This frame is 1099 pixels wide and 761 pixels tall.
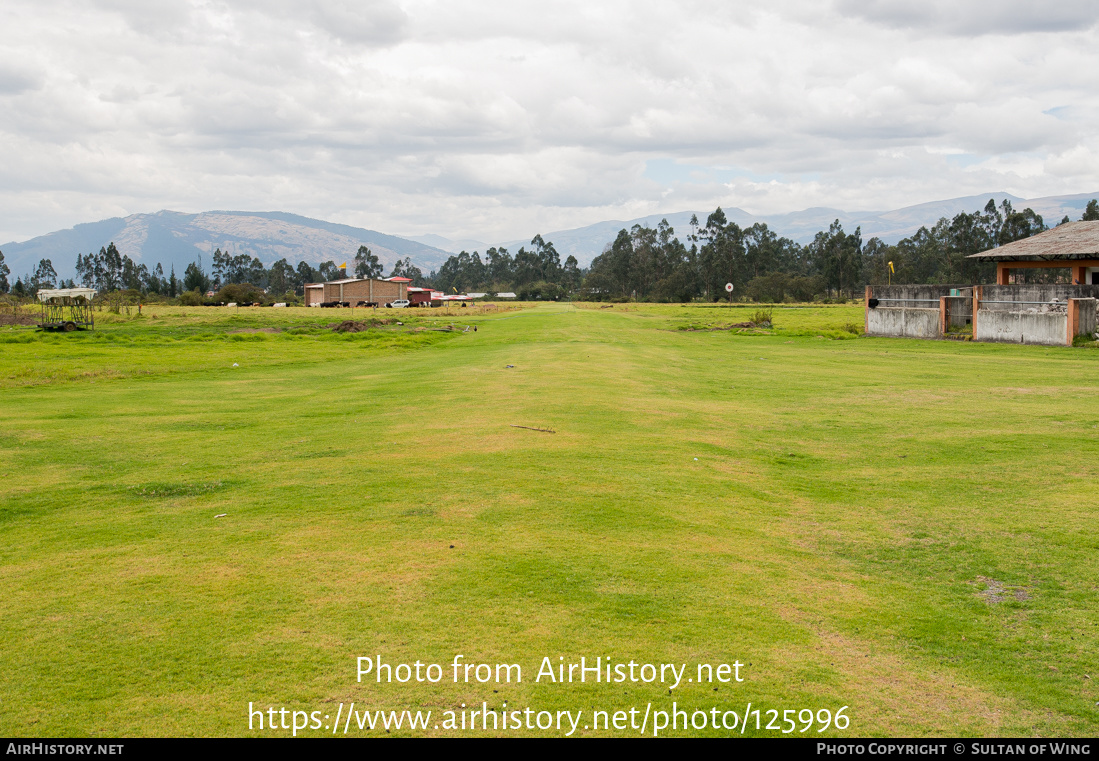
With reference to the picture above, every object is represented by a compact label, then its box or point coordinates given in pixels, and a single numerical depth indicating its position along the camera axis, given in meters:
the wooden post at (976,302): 32.38
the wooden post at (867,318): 38.25
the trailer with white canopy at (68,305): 47.12
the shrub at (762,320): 46.00
